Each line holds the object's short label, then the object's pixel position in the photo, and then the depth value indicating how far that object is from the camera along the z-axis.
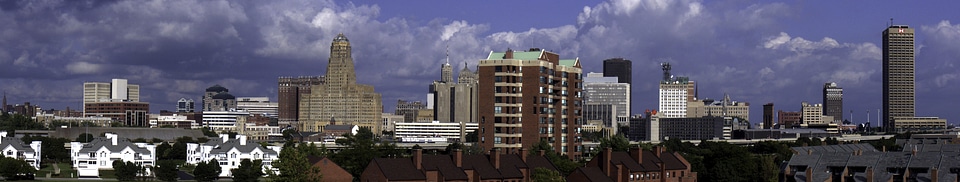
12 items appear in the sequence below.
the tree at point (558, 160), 140.62
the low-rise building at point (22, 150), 192.62
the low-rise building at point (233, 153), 187.38
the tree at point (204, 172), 160.25
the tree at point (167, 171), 158.50
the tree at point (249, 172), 150.50
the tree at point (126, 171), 161.88
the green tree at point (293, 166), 111.56
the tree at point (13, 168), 160.25
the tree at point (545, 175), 107.78
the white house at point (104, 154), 185.75
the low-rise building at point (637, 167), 126.69
